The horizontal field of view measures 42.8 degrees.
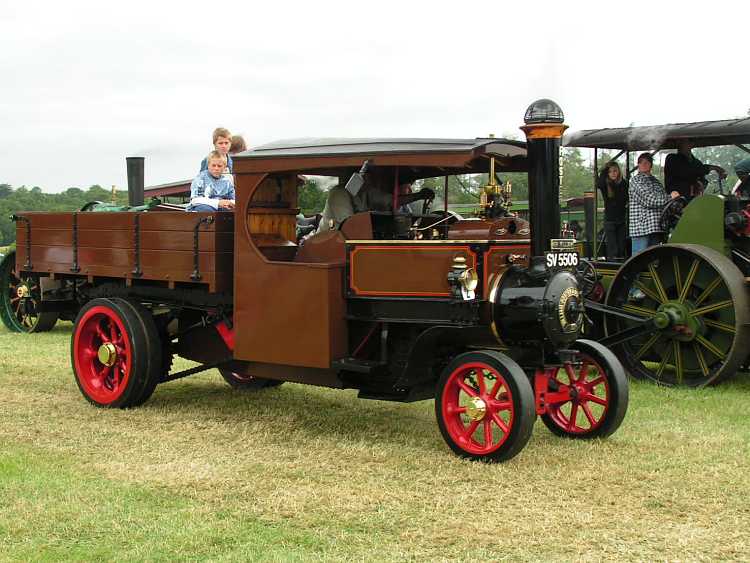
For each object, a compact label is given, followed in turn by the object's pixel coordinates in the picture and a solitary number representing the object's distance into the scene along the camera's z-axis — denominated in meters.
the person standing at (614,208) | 8.45
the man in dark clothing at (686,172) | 8.07
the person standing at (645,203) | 7.82
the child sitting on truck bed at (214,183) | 6.70
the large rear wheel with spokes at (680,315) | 6.86
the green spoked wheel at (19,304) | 10.73
